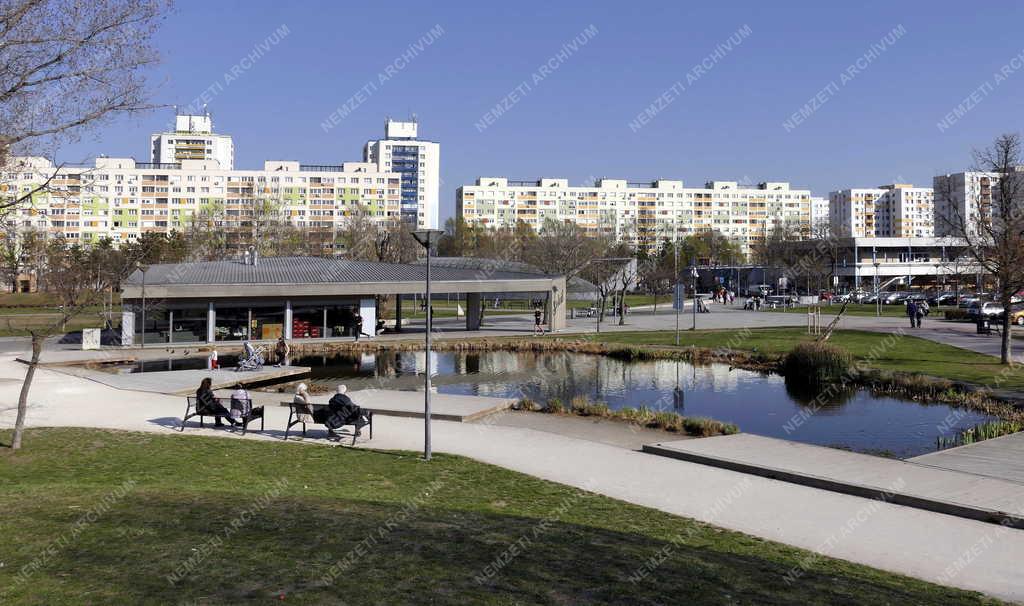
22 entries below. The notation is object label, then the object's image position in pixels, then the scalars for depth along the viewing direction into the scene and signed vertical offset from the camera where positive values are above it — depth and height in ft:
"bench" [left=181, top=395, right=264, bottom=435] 50.42 -7.18
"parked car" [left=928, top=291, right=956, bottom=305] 229.45 +3.86
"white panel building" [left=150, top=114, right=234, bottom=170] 542.16 +126.68
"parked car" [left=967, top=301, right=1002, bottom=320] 158.71 +0.75
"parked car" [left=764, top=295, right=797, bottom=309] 233.76 +3.65
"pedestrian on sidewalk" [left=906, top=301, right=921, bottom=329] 139.51 +0.25
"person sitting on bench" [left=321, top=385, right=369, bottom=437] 47.32 -6.55
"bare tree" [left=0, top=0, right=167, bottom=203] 35.19 +11.89
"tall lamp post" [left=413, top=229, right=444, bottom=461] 41.19 +3.87
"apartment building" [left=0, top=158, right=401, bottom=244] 393.29 +66.42
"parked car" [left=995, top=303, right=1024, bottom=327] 154.89 -0.96
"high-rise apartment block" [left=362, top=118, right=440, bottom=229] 565.53 +116.65
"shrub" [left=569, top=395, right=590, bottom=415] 60.49 -7.71
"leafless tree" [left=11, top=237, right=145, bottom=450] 41.68 +7.55
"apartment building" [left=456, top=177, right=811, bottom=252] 551.18 +80.88
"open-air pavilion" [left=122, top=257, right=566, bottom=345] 121.60 +2.68
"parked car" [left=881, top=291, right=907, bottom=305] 242.27 +4.77
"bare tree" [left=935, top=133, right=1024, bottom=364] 84.38 +10.10
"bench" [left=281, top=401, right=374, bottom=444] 49.03 -6.69
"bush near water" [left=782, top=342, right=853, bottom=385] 82.79 -5.89
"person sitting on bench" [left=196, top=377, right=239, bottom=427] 51.90 -6.58
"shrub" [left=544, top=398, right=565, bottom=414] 61.41 -7.95
